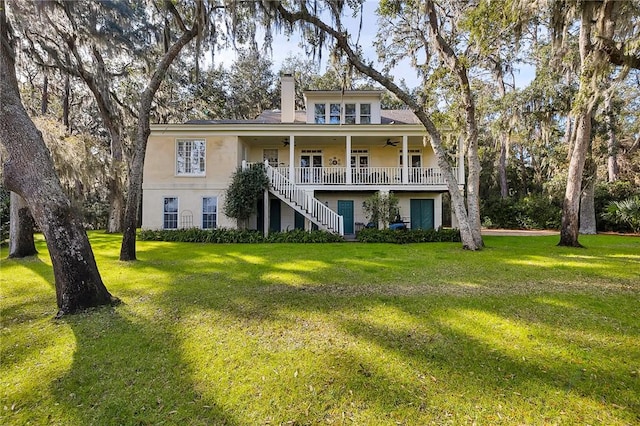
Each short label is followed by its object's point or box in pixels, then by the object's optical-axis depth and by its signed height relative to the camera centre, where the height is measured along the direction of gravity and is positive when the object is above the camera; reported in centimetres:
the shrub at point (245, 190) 1375 +137
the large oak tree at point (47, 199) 439 +34
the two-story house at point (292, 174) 1459 +224
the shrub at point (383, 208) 1378 +56
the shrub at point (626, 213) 1505 +27
